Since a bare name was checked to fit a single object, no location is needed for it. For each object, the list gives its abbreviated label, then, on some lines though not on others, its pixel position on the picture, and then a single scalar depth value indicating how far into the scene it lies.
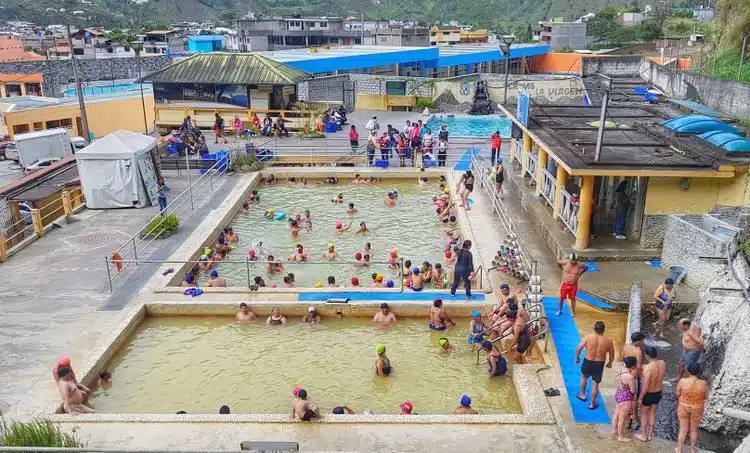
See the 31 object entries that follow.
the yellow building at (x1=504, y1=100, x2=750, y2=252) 14.05
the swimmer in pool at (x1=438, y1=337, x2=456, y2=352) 12.91
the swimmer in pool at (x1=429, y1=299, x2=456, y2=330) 13.59
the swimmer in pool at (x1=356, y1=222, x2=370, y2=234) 19.98
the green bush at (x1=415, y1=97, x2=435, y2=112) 38.84
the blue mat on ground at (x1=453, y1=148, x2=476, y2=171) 26.09
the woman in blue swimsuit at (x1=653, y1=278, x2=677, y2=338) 12.32
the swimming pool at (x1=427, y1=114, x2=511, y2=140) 33.81
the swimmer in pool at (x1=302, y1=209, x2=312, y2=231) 20.69
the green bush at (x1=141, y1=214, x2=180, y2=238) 18.09
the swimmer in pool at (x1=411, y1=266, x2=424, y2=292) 14.92
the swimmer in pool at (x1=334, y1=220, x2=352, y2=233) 20.30
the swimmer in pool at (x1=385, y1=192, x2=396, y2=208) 23.15
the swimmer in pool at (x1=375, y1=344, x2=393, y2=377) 12.05
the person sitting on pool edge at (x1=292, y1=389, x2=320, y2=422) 9.71
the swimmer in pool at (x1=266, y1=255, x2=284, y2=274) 16.97
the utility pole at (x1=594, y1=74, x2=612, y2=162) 14.15
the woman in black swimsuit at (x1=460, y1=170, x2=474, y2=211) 20.67
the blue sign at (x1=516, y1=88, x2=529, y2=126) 19.28
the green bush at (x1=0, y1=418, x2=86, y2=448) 8.05
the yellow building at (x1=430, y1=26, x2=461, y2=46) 76.94
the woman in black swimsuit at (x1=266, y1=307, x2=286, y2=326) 14.04
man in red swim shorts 12.52
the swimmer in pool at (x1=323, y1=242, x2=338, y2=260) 17.80
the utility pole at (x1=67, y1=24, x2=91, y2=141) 26.29
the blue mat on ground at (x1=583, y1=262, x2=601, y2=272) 14.45
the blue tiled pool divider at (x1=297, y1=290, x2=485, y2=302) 14.53
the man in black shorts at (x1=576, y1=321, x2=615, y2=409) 9.56
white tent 20.12
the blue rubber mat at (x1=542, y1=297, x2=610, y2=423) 9.64
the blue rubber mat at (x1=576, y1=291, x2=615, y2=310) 13.05
